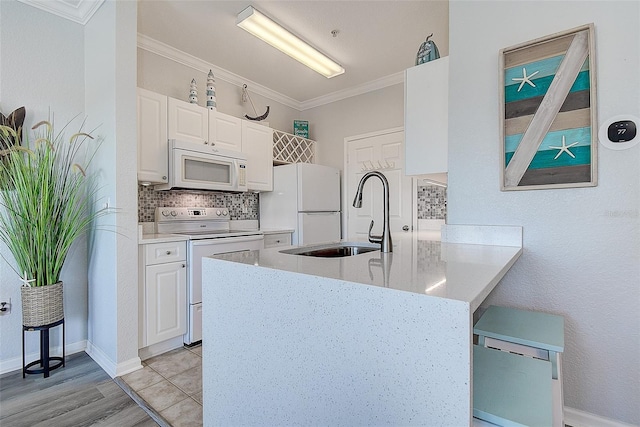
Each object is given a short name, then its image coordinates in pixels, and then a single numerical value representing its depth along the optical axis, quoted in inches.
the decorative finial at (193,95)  112.7
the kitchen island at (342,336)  22.5
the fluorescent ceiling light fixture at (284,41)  92.3
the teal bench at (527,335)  40.6
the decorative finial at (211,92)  116.5
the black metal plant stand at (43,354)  75.2
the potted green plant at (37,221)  72.8
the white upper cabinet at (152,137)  95.2
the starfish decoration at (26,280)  75.0
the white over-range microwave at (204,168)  101.5
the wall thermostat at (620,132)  49.0
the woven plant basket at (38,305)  73.9
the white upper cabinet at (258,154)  128.6
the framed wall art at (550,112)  51.9
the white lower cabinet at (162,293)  84.7
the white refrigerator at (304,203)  133.4
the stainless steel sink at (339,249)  60.9
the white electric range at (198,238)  94.7
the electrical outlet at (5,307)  78.0
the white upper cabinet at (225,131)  116.2
